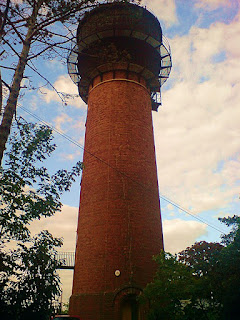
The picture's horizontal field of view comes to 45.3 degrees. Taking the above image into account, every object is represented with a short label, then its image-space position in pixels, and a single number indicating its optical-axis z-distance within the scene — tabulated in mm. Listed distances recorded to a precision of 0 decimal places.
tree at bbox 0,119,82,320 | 6480
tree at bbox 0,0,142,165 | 7348
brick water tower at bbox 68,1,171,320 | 12070
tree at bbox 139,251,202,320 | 9414
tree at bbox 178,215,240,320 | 9805
